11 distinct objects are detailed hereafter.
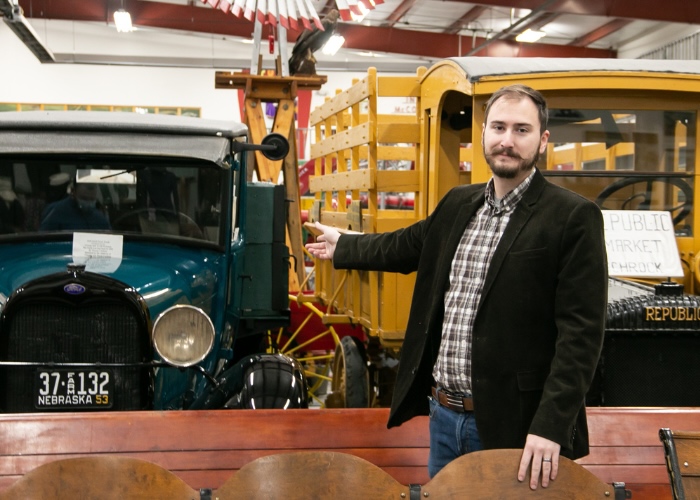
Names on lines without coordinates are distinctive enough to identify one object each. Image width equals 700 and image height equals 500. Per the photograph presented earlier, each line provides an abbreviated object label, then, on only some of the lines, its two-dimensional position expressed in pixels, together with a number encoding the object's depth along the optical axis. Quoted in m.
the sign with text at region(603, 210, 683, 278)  4.55
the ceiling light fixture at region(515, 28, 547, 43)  17.75
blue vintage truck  3.90
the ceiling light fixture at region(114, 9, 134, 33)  15.98
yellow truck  4.60
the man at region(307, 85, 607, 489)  2.29
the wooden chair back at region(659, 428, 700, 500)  2.54
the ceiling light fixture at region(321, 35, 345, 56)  16.70
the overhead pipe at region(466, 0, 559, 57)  14.63
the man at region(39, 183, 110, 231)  4.53
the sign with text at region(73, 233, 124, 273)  4.23
